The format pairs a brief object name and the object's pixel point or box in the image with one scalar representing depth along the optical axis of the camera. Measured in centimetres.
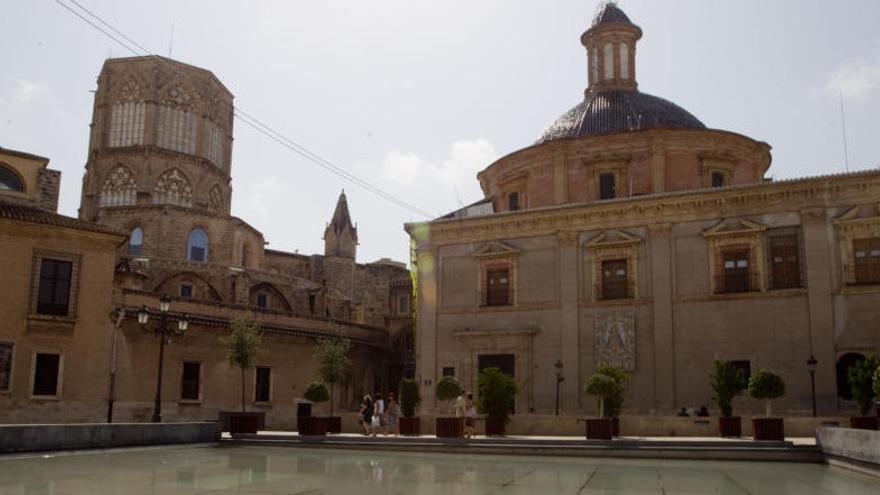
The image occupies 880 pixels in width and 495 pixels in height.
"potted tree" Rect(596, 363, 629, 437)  2071
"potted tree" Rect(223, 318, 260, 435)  2784
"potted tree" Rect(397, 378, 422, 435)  2414
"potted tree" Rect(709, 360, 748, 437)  2144
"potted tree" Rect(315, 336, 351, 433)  2706
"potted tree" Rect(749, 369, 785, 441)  2091
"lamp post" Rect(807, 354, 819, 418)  2350
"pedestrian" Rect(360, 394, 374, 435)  2308
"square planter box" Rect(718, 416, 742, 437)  2023
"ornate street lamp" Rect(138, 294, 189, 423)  2267
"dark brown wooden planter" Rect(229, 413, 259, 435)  2234
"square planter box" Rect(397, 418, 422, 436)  2273
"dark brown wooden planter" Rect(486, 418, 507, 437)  2211
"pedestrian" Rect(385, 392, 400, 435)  2448
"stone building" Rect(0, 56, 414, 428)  2925
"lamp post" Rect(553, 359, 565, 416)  2781
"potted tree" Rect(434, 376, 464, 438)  2070
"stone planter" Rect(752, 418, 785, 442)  1817
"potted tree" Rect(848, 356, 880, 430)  2031
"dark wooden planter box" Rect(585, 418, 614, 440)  1909
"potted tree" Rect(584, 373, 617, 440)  2084
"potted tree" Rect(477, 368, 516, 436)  2214
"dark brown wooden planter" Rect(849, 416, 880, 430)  1836
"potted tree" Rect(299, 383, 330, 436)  2189
